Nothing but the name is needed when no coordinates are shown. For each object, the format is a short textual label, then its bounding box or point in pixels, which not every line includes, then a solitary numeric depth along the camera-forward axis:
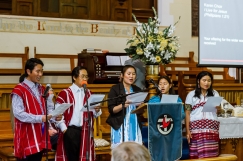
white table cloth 6.71
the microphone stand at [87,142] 4.52
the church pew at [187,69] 9.24
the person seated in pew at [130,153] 2.34
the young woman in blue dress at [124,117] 5.17
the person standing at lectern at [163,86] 5.97
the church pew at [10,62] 8.65
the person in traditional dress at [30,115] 4.71
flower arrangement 6.57
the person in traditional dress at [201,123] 6.02
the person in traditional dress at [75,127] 5.18
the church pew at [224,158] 5.74
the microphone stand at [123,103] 4.73
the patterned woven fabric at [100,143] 6.40
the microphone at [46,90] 4.52
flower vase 6.72
